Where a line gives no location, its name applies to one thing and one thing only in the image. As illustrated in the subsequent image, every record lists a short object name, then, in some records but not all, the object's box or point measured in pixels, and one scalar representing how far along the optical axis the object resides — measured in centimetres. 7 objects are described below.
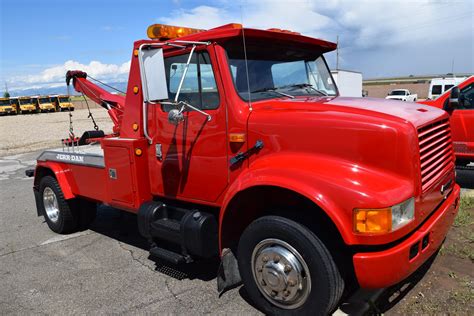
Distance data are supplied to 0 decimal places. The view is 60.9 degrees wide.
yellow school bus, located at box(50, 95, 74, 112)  5066
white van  2291
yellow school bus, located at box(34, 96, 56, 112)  4981
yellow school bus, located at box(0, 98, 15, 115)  4722
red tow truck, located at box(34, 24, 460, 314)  273
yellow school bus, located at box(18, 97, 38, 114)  4872
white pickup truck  3148
